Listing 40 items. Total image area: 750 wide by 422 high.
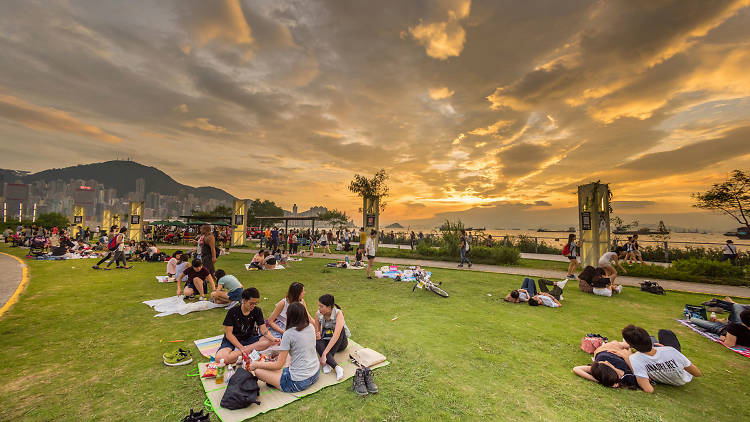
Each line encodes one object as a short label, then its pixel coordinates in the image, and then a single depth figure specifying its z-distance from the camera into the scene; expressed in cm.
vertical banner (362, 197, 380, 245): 2269
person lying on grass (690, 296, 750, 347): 547
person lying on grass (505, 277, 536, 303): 875
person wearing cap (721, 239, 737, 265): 1363
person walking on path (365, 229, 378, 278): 1223
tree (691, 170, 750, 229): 1805
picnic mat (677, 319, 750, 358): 536
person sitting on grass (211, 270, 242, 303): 757
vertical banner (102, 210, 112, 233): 3519
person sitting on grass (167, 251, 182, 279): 1111
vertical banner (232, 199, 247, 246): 2727
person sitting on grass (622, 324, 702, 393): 411
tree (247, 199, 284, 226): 7756
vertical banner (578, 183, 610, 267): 1458
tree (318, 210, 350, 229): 5198
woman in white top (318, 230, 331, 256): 2275
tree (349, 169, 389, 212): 3528
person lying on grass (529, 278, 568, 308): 833
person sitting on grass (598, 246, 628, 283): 995
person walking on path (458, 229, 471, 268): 1620
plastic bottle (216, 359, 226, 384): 410
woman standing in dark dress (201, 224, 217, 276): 891
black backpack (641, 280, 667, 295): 991
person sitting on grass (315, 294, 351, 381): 457
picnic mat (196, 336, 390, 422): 342
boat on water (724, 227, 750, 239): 1789
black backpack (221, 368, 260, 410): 347
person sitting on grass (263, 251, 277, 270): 1439
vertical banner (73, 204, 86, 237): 3397
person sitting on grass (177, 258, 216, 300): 852
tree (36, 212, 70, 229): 4058
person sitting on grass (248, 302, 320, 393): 390
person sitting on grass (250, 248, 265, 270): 1446
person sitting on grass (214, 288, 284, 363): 459
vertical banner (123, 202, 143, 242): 2989
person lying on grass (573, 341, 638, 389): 416
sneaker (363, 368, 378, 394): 389
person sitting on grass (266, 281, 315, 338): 492
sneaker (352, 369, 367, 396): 383
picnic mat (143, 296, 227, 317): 733
